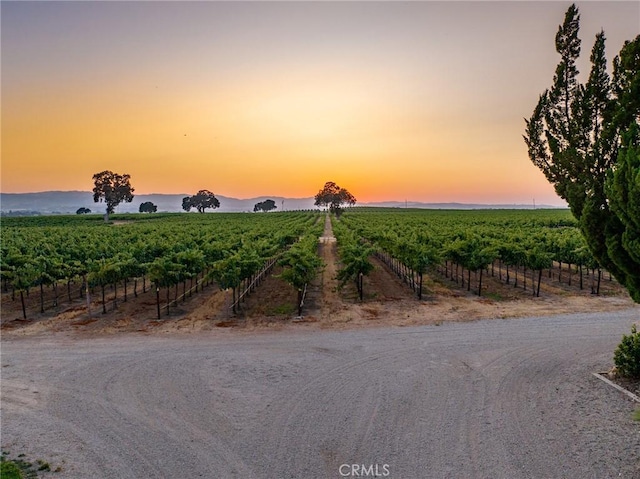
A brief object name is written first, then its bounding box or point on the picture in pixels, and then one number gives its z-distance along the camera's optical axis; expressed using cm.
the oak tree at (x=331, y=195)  16221
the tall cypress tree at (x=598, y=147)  1060
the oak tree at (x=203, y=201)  18312
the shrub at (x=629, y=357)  1298
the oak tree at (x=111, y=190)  12812
